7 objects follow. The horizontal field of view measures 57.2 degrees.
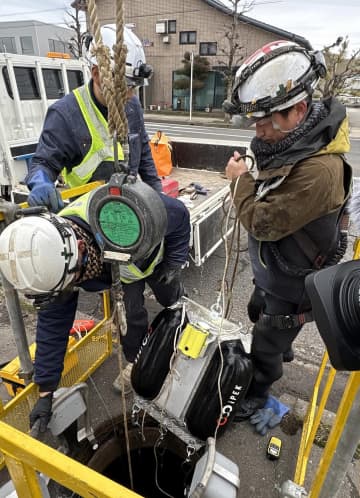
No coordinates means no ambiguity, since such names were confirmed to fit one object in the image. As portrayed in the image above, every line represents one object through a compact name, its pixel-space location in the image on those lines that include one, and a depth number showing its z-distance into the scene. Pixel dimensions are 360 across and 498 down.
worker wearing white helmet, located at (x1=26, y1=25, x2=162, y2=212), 2.02
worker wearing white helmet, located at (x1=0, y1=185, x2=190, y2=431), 1.34
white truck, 4.33
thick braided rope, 0.93
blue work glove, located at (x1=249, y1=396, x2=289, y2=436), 2.24
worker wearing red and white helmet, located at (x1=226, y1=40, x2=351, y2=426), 1.56
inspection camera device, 1.11
